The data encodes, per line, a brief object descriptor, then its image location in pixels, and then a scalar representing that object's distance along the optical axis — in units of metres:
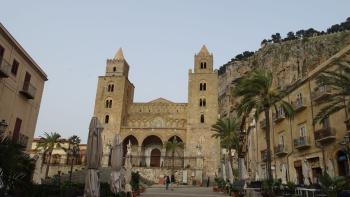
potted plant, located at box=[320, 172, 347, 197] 11.77
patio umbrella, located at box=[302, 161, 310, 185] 19.79
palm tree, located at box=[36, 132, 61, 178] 45.78
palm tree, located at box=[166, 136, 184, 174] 51.69
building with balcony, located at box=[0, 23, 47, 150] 20.50
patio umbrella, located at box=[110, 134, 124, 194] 15.14
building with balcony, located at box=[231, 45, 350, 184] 21.17
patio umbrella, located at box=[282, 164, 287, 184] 23.84
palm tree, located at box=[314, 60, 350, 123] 15.22
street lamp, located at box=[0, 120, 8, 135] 13.51
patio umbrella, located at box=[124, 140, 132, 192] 17.34
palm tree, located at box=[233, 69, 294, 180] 21.52
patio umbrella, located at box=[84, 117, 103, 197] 11.15
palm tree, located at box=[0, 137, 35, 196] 9.80
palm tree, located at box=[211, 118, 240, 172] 38.06
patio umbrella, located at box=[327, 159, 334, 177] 20.31
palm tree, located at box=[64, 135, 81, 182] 38.97
